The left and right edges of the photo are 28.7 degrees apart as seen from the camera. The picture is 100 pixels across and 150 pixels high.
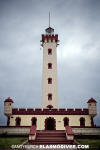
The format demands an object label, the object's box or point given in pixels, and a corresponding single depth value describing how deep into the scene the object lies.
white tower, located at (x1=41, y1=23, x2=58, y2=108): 37.69
